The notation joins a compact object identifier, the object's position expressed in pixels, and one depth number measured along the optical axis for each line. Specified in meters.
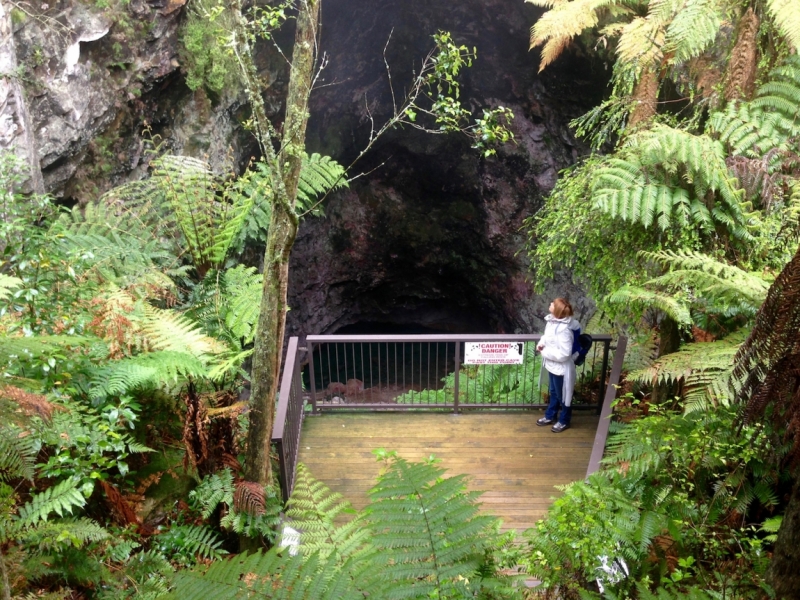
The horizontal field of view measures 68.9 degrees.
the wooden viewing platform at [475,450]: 5.45
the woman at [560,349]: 5.71
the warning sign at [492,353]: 6.24
